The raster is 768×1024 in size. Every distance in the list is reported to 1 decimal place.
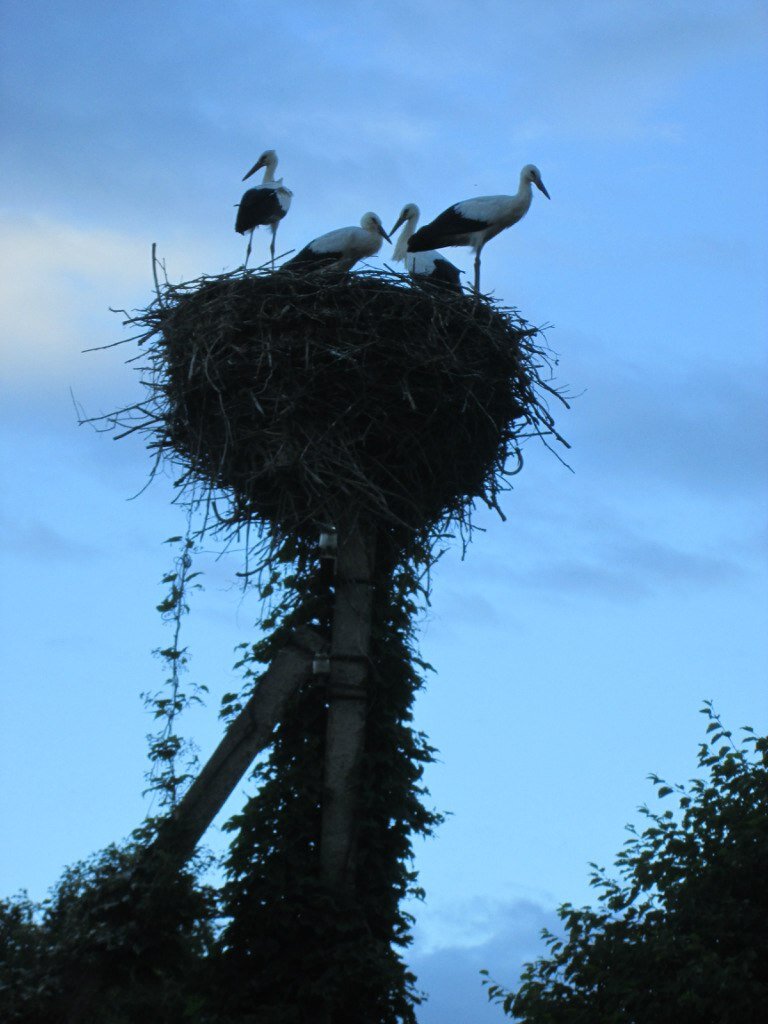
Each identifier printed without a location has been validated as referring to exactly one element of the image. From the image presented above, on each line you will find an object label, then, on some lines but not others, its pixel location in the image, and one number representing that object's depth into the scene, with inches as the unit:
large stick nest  714.2
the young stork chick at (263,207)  1054.4
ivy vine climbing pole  653.9
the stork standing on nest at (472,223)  971.3
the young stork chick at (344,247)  891.4
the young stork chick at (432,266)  945.5
